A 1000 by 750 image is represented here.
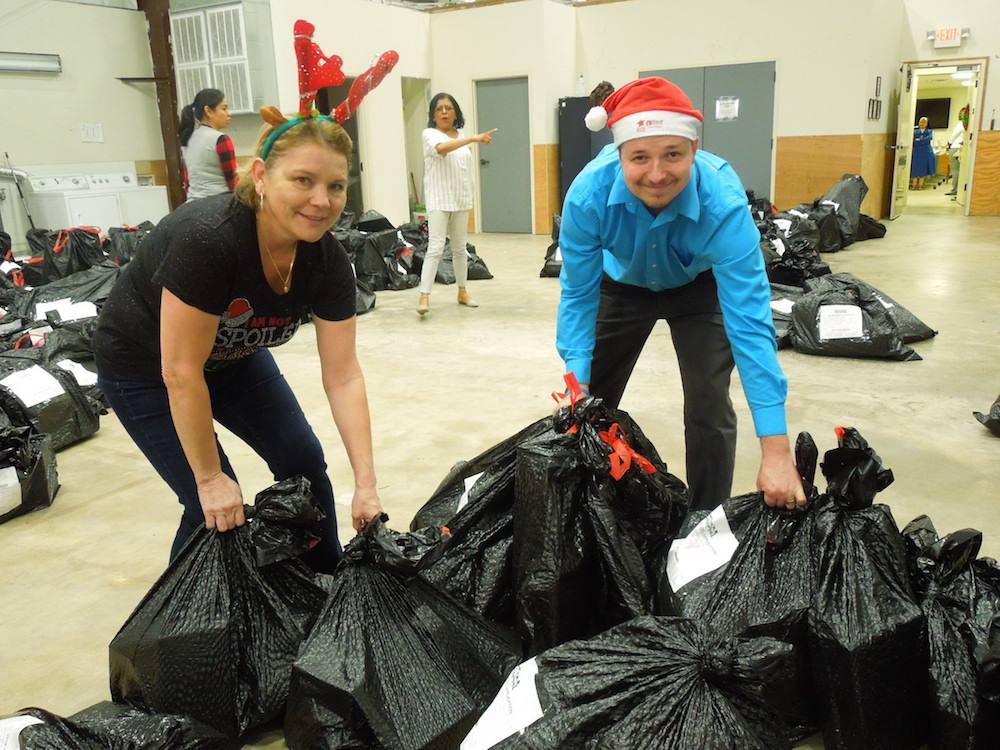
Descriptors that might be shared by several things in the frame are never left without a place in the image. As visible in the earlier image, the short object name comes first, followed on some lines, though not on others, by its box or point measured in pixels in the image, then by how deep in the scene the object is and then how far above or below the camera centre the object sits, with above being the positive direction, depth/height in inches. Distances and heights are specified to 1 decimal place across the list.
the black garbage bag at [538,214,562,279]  255.4 -32.8
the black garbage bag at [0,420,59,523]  95.8 -35.0
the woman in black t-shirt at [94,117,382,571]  50.6 -10.9
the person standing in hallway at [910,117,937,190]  526.9 -7.0
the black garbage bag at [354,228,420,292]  239.1 -29.7
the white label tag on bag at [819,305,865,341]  153.3 -32.3
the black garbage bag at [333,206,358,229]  260.5 -18.6
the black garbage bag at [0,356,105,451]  116.0 -32.5
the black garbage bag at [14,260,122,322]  176.2 -26.9
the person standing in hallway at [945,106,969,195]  556.2 -4.3
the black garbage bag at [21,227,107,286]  231.6 -23.3
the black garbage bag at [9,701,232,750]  45.4 -32.6
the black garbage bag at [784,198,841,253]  291.4 -26.4
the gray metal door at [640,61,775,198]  358.9 +16.6
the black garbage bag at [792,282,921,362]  151.6 -33.0
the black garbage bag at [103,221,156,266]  234.8 -21.2
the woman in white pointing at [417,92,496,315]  195.0 -5.3
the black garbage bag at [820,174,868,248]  303.3 -19.8
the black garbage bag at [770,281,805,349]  161.6 -32.0
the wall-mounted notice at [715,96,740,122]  365.7 +18.3
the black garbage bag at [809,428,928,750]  50.3 -29.0
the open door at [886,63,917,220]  384.5 +3.2
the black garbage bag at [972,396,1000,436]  112.2 -37.5
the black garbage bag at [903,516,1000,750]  49.4 -29.8
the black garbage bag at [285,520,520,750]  48.9 -30.5
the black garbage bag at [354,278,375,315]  212.5 -35.3
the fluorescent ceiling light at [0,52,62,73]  271.0 +35.9
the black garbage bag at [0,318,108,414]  132.3 -30.3
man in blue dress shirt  60.8 -10.8
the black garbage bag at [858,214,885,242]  323.0 -31.9
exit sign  374.0 +47.4
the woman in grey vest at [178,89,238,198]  166.4 +4.1
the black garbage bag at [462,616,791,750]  39.2 -26.6
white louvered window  296.7 +41.0
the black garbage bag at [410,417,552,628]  62.3 -29.6
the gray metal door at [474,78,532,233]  384.2 +0.1
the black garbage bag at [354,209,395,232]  256.7 -19.2
